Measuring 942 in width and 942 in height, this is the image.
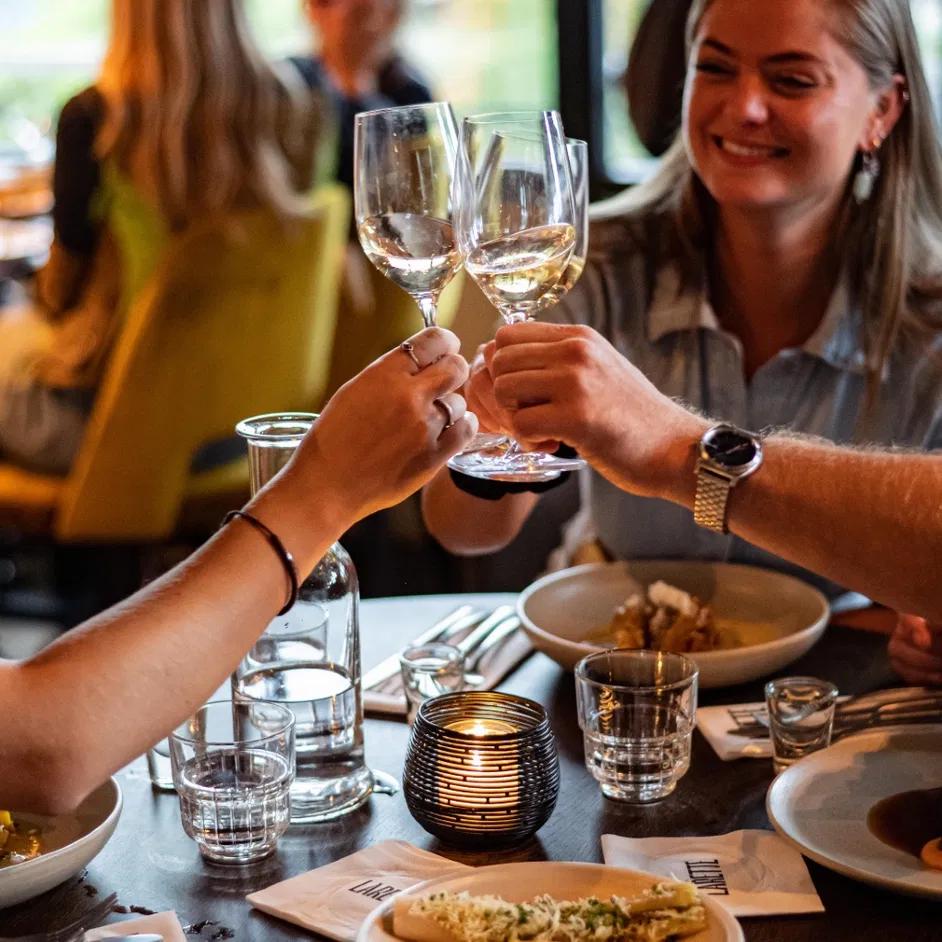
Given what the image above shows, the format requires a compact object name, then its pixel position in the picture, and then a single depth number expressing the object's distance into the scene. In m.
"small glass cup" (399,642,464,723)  1.45
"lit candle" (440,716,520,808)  1.26
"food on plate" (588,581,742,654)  1.52
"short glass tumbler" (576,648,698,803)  1.32
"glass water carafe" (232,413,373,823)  1.33
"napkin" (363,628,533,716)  1.48
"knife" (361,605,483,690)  1.53
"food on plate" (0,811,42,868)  1.26
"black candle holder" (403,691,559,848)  1.26
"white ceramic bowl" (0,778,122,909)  1.21
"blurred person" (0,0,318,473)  2.59
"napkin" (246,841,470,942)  1.20
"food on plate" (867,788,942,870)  1.24
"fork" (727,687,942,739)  1.40
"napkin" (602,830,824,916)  1.20
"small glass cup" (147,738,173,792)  1.36
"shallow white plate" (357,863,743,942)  1.18
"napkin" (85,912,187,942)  1.18
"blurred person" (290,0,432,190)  2.94
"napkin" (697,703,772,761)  1.39
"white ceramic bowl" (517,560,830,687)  1.57
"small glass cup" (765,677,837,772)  1.36
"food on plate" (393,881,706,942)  1.13
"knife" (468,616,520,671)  1.55
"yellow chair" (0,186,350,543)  2.60
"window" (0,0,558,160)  3.31
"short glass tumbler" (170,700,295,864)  1.26
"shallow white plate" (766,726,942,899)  1.21
